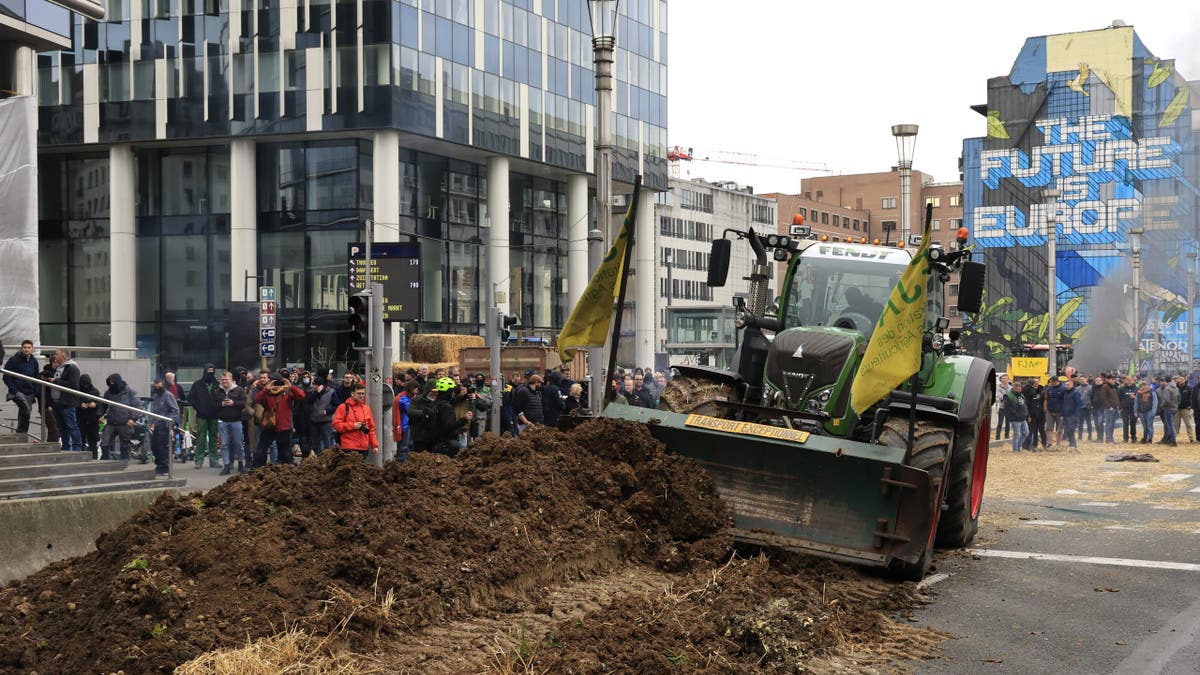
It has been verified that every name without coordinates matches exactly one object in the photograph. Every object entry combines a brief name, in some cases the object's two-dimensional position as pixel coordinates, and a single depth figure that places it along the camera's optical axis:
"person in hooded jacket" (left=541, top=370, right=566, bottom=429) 21.55
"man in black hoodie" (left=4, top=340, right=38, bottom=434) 15.14
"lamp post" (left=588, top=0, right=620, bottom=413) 17.19
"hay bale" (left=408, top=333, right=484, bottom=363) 40.38
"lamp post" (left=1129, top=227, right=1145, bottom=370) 51.34
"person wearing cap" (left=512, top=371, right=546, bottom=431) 20.41
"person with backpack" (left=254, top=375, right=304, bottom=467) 19.16
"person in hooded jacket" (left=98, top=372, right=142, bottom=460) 15.46
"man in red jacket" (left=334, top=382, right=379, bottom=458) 15.75
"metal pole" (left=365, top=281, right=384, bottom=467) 14.98
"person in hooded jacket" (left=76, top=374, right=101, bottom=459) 15.76
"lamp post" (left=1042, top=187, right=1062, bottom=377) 38.53
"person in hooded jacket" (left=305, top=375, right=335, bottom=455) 19.70
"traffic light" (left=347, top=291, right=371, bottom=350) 14.91
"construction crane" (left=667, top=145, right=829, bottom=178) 146.38
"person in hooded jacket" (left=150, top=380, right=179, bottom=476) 15.31
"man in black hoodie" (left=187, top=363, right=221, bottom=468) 21.12
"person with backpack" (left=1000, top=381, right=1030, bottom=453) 28.72
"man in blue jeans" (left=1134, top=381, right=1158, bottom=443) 31.31
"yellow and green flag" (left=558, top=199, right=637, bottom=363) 11.51
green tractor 9.77
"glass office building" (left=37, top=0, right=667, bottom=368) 45.00
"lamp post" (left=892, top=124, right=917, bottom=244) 25.77
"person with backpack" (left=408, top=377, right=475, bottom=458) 15.31
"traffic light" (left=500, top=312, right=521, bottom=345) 21.41
